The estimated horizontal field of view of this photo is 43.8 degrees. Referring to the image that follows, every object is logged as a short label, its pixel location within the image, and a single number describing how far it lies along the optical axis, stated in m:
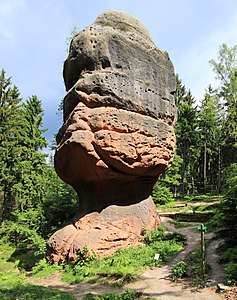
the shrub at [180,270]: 8.95
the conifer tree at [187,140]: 33.72
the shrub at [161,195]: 25.53
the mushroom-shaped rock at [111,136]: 12.16
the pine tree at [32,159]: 23.00
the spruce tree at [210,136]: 32.28
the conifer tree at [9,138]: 23.89
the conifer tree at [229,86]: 27.80
